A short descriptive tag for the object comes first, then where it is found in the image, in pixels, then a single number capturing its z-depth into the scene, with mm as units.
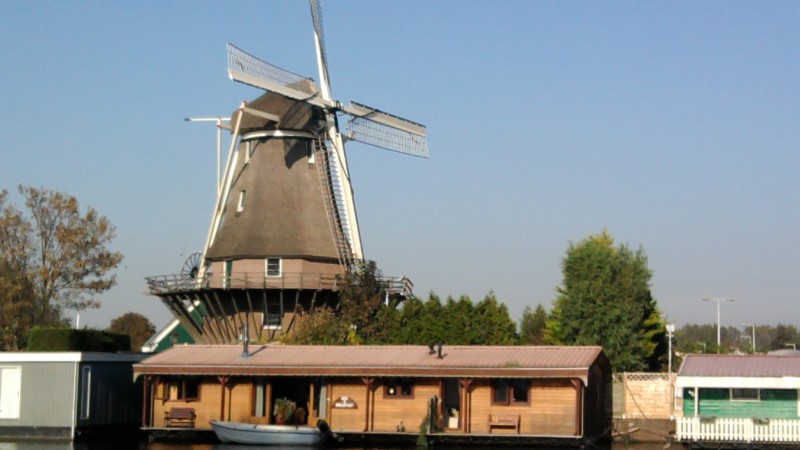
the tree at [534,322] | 68812
